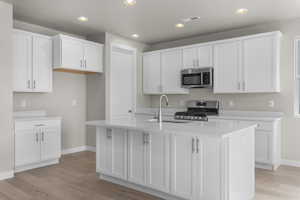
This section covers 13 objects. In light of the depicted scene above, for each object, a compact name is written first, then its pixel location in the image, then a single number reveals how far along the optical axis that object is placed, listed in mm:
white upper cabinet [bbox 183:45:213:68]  4664
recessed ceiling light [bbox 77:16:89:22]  4000
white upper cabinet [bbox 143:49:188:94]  5211
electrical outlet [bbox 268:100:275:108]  4238
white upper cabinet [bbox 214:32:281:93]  3930
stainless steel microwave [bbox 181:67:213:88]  4648
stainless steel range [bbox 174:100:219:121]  4895
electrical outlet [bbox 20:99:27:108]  4117
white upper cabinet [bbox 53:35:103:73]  4191
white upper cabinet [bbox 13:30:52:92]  3754
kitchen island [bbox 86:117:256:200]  2154
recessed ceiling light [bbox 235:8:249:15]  3598
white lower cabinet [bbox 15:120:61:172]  3584
